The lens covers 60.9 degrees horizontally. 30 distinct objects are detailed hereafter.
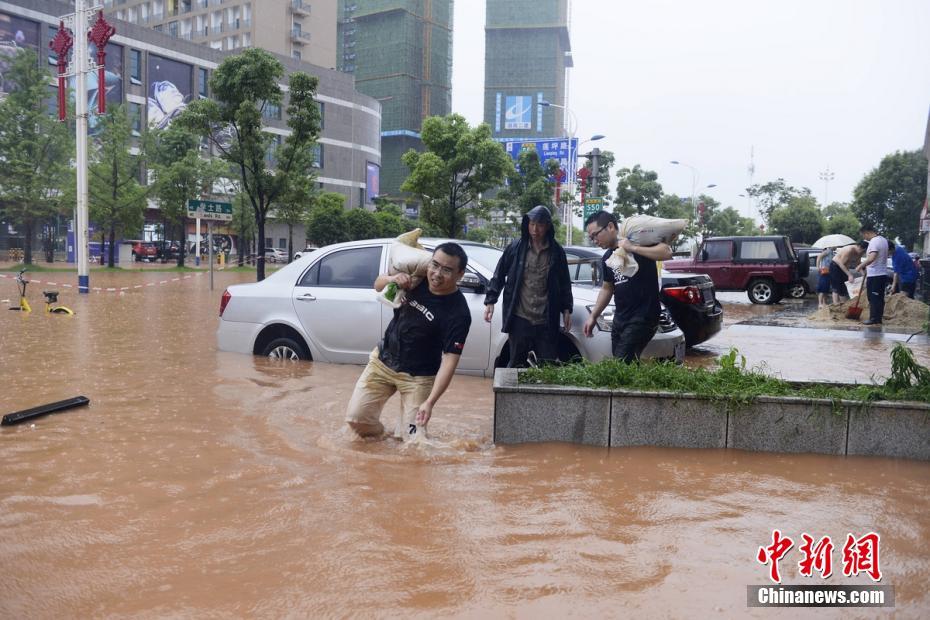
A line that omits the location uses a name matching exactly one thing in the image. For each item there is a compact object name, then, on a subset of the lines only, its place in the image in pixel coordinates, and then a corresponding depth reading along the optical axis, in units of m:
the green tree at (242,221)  50.13
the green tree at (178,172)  42.94
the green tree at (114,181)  38.09
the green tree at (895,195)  52.81
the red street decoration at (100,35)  19.55
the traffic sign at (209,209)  24.41
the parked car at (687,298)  9.62
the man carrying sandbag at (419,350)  4.86
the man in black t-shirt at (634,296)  5.80
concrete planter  4.93
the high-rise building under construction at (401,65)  134.50
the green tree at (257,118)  23.03
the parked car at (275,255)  59.84
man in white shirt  12.96
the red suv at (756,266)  21.08
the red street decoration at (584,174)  25.32
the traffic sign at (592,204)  20.75
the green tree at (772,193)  72.00
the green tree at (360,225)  57.81
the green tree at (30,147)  34.91
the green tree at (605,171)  41.22
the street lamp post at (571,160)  68.12
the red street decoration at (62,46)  20.20
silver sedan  7.34
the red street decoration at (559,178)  35.35
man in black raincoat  5.72
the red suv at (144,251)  52.28
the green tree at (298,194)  25.58
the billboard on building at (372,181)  83.50
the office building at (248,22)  76.94
